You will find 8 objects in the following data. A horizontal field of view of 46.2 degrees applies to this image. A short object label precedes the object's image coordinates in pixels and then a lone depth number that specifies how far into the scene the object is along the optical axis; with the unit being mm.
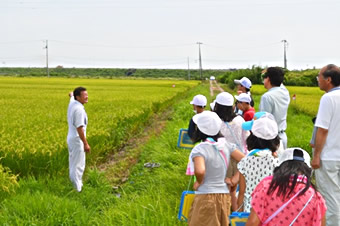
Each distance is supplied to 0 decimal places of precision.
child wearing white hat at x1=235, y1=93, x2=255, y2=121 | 5277
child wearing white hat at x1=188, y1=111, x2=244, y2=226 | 3086
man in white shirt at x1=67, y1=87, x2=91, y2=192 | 5723
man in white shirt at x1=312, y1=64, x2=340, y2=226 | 3830
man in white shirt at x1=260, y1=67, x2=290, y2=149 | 4867
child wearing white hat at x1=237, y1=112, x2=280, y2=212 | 2971
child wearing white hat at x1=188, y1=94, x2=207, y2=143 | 5383
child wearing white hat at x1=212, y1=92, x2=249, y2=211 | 4422
